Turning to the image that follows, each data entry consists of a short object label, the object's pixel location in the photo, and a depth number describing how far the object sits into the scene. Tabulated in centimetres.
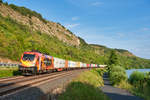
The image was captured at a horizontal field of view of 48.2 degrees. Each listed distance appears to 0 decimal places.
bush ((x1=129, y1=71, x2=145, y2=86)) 4028
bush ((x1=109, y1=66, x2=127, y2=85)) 4159
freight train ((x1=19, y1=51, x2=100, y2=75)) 2016
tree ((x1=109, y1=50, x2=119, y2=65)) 6818
